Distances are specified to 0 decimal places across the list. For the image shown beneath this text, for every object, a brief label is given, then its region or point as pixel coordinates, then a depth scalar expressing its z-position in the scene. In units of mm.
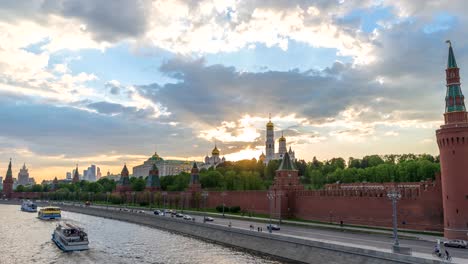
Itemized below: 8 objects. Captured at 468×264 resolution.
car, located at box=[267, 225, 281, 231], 50047
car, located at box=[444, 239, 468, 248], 35312
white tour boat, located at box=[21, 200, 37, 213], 119938
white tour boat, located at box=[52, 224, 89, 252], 47125
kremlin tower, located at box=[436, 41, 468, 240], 39781
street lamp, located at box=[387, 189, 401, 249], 29841
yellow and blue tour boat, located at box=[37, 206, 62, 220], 92062
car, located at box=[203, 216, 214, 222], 64231
